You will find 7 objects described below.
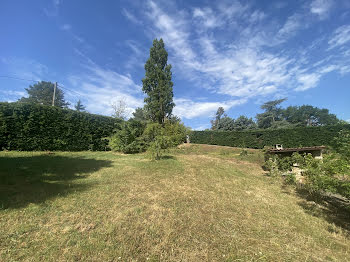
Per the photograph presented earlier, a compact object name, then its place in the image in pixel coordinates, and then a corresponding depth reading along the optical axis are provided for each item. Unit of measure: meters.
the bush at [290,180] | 4.76
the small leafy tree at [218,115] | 52.83
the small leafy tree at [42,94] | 34.62
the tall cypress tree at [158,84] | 20.98
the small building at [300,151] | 6.31
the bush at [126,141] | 9.84
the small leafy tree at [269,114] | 39.84
